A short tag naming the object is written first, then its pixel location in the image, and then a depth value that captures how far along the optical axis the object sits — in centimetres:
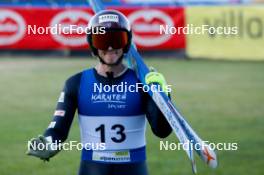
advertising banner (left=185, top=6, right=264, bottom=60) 2389
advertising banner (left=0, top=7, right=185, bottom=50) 2455
